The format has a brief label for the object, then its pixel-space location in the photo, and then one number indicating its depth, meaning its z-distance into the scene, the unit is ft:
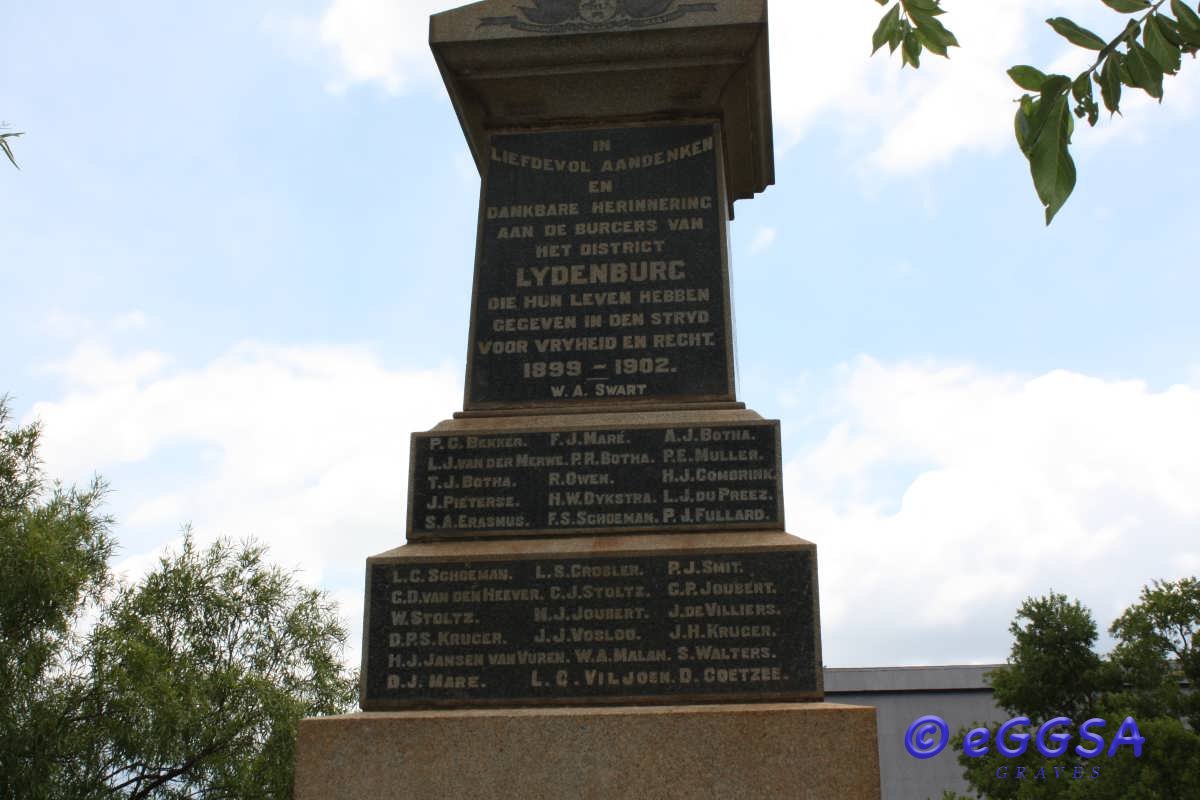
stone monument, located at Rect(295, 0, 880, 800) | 17.81
